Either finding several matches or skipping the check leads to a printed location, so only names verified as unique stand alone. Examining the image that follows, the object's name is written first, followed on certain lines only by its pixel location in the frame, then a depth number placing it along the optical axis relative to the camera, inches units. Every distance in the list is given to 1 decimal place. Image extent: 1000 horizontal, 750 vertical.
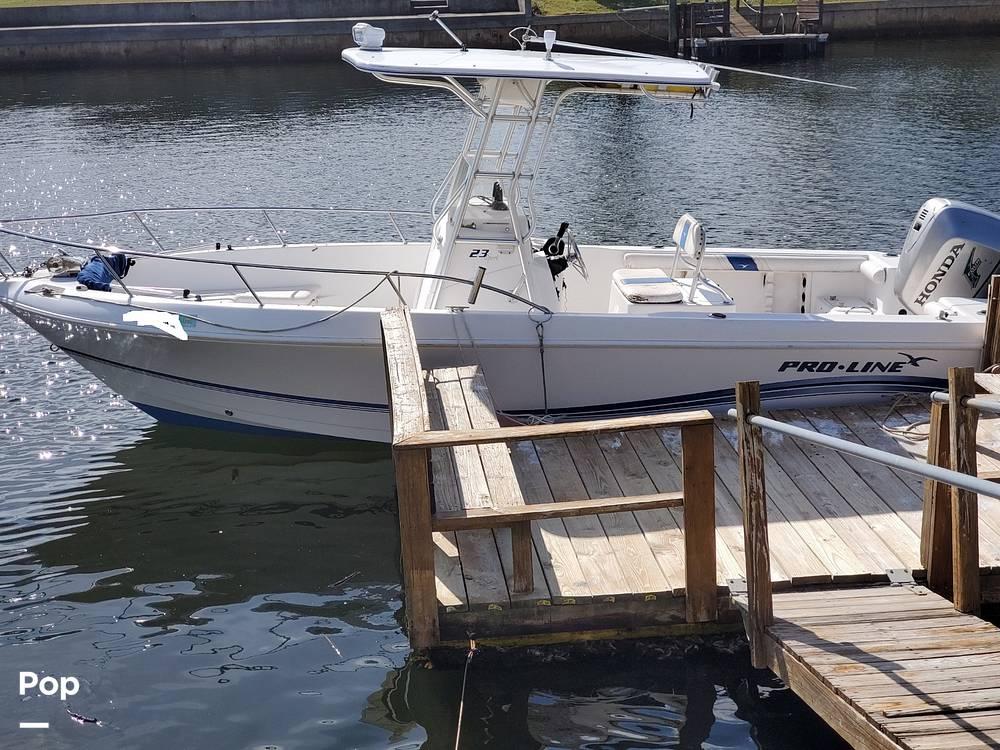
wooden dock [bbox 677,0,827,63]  1332.4
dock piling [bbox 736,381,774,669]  194.4
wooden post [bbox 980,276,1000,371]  309.0
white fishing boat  318.3
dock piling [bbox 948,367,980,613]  199.0
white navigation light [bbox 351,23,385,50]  329.1
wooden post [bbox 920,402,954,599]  210.4
